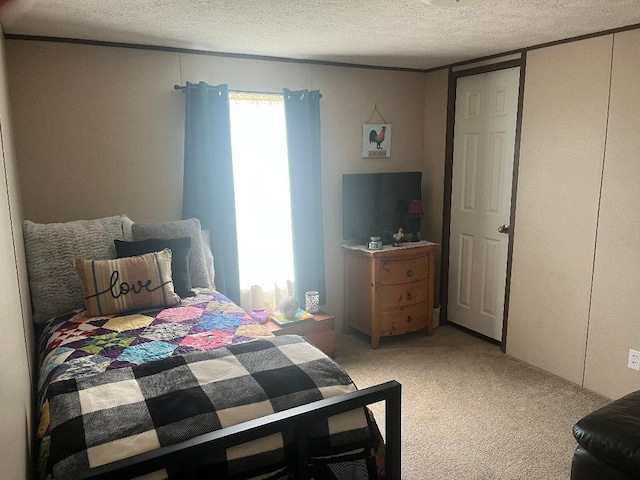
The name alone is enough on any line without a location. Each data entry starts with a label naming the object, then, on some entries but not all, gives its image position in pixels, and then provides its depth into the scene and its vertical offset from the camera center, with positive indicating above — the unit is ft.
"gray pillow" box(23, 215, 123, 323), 8.21 -1.61
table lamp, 12.96 -1.43
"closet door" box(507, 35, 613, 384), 9.68 -0.76
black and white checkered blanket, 4.44 -2.43
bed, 4.32 -2.48
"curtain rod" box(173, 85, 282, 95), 10.44 +1.73
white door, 11.81 -0.82
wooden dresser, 12.17 -3.17
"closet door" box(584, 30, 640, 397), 9.00 -1.48
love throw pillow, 8.02 -1.98
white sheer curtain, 11.49 -0.74
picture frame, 13.12 +0.69
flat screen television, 12.73 -1.01
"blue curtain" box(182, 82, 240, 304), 10.51 -0.19
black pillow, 8.87 -1.58
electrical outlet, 9.16 -3.73
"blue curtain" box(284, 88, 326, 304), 11.74 -0.54
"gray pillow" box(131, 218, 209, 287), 9.38 -1.33
